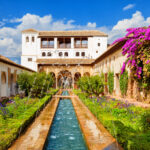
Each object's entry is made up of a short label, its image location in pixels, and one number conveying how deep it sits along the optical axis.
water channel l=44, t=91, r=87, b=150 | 4.69
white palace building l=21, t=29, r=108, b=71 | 30.00
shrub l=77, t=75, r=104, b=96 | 12.07
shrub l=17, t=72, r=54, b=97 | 13.17
